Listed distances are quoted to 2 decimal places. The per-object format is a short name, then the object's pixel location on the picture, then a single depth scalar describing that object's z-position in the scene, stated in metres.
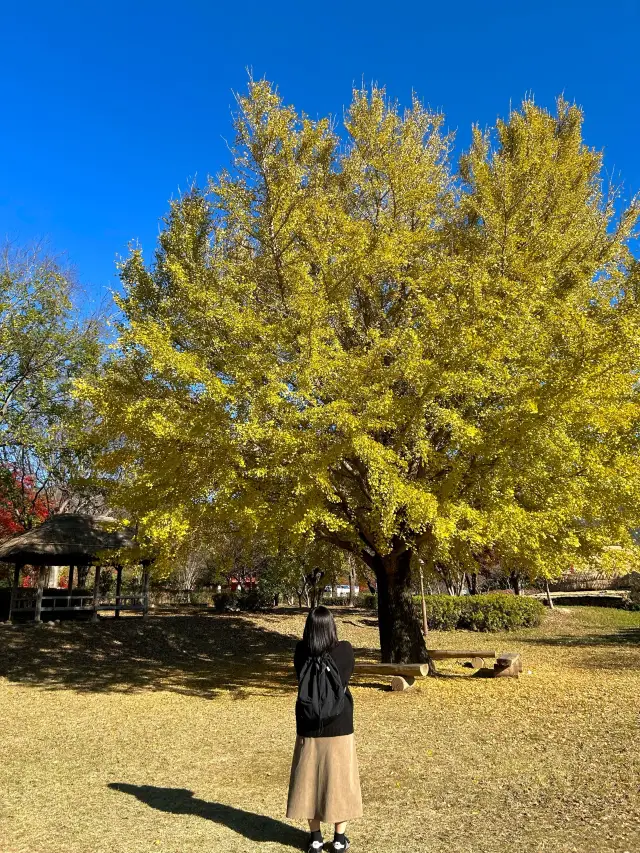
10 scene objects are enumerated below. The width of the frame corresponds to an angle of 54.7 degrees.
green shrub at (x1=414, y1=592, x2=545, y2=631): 23.12
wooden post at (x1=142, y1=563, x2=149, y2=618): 20.55
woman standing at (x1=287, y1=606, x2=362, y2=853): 4.12
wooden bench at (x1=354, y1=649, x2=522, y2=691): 11.24
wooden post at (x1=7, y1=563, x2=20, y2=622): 17.85
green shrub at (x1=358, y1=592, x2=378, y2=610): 30.73
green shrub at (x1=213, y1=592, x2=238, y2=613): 25.25
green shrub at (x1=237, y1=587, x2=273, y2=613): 26.28
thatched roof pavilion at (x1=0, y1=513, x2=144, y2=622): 18.03
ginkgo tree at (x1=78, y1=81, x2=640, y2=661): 8.73
